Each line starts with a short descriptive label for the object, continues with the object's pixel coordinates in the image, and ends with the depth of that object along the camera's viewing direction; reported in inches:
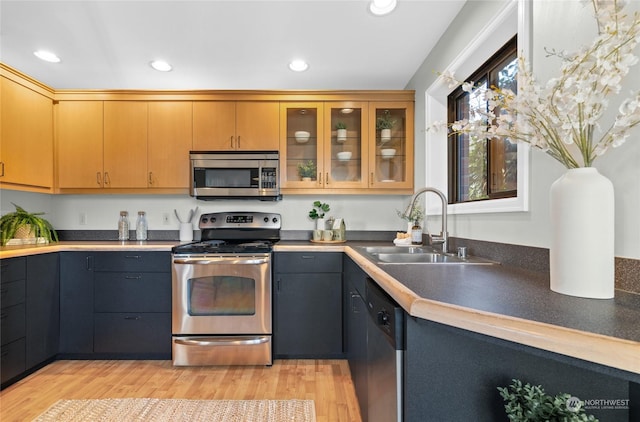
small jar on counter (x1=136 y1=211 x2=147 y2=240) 113.9
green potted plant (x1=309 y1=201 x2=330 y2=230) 113.9
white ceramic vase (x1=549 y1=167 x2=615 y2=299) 31.8
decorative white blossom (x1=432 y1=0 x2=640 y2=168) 27.9
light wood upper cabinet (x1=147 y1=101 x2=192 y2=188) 107.5
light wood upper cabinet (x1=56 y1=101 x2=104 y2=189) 106.9
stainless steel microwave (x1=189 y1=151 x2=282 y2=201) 105.7
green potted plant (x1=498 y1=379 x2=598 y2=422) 27.2
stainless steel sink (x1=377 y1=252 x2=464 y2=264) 74.6
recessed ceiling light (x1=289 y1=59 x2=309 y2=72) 92.1
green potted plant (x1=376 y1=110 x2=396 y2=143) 109.0
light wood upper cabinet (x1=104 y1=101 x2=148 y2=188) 107.4
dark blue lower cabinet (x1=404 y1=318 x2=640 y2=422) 32.7
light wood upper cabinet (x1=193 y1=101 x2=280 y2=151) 107.6
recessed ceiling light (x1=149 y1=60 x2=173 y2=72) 92.6
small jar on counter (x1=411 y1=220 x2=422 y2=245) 93.1
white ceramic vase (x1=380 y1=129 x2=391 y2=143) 108.9
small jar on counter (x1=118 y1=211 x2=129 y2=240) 114.1
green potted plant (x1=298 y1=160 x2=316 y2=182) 109.0
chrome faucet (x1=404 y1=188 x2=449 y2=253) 71.5
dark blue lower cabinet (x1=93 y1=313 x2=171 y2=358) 94.0
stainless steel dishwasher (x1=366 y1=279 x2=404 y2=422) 36.2
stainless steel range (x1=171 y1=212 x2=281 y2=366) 90.9
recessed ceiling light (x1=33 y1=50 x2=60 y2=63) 87.0
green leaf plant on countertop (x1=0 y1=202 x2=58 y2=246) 96.1
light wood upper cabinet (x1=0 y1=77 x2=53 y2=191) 89.9
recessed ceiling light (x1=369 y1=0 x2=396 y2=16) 66.9
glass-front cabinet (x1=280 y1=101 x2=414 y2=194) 108.0
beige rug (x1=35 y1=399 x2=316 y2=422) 67.9
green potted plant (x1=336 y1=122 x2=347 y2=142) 109.2
